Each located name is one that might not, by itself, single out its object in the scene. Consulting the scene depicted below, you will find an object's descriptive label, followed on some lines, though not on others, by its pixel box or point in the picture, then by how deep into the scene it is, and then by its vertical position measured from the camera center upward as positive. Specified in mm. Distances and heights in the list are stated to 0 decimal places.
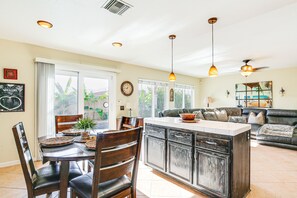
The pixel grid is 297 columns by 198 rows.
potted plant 1925 -325
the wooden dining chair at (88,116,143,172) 2266 -367
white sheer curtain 3299 +10
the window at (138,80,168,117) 5422 +60
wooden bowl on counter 2469 -273
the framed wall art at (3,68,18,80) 3008 +483
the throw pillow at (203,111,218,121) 5469 -586
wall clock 4793 +332
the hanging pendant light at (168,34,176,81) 3354 +465
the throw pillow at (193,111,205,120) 5094 -522
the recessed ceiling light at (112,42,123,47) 3218 +1136
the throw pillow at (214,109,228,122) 5684 -587
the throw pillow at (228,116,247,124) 5484 -715
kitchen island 1811 -746
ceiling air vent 1888 +1159
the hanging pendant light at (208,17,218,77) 2686 +462
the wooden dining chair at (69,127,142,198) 1193 -586
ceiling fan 4059 +752
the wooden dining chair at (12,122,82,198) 1346 -778
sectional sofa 4102 -762
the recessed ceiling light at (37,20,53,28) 2342 +1137
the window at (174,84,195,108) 6719 +131
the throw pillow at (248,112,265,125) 5227 -667
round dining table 1356 -508
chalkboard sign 2988 +27
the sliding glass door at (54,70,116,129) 3748 +92
